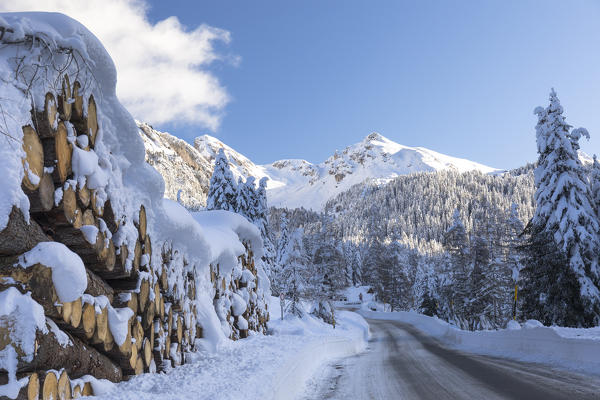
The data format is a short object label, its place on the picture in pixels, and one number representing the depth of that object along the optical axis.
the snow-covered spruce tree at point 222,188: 30.00
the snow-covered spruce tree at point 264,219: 32.72
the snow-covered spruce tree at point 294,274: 22.22
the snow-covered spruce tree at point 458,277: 30.98
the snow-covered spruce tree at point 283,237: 45.31
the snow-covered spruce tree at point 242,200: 30.84
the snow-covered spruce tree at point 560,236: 17.25
